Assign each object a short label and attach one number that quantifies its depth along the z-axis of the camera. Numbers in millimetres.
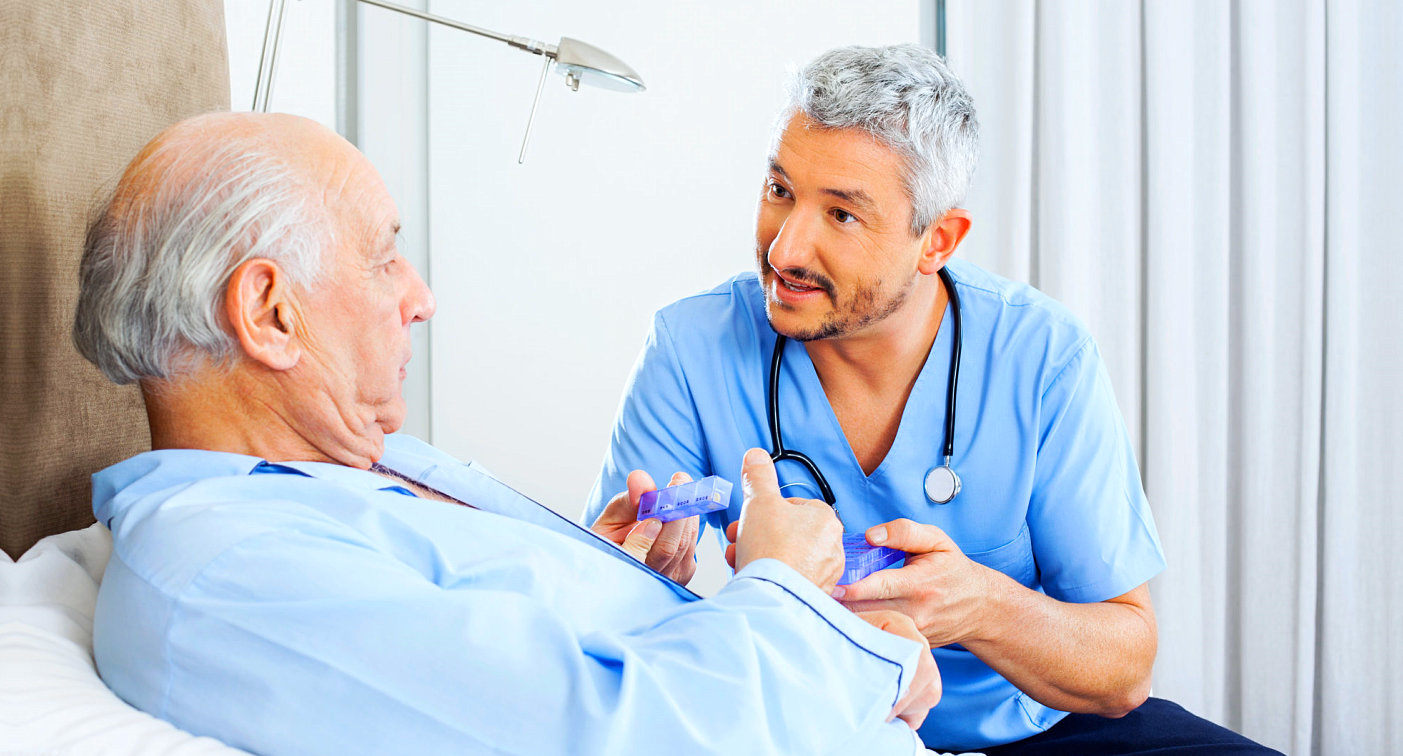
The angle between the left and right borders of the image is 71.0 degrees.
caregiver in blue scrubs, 1270
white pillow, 687
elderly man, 702
